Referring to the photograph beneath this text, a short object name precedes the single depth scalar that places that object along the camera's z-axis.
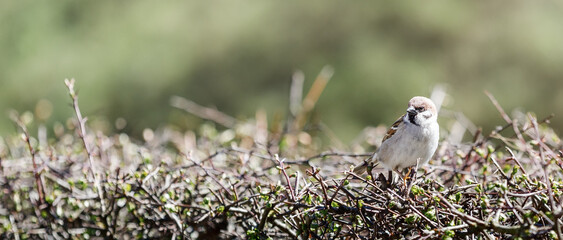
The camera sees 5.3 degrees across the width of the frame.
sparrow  7.00
